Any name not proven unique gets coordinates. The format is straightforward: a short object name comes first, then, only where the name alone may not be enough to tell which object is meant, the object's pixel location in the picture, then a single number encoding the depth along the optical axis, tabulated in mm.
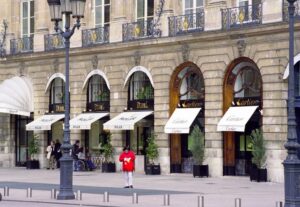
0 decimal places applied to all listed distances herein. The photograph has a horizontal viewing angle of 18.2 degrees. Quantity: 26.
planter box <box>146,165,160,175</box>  46312
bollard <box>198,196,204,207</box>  26391
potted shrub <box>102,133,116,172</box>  49000
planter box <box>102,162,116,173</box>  48969
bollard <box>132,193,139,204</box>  29116
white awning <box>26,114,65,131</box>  52969
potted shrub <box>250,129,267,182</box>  40219
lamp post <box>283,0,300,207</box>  23469
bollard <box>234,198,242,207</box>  26062
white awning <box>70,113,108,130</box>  50031
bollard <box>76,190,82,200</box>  30658
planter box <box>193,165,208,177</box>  43500
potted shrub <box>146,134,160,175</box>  46344
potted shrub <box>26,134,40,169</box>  54531
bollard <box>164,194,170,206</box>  28111
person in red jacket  36406
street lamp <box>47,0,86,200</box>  30406
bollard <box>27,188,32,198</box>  32103
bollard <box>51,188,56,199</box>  31630
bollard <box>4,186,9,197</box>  33012
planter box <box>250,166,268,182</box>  40219
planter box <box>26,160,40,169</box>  54562
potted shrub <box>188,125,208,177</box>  43406
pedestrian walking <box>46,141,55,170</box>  52500
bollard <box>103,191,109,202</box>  29688
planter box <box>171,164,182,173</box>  46188
